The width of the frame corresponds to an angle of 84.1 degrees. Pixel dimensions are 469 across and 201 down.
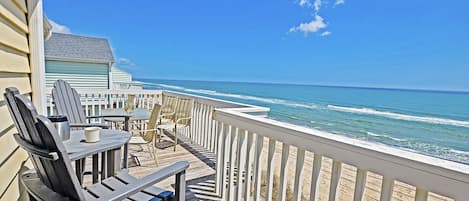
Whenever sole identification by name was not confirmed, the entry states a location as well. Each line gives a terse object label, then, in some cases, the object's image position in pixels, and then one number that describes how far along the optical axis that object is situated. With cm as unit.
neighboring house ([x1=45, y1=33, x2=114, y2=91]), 1042
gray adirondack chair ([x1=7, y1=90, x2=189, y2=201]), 111
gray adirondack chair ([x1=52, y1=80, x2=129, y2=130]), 295
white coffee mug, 186
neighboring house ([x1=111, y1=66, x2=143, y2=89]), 1576
